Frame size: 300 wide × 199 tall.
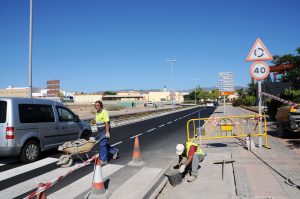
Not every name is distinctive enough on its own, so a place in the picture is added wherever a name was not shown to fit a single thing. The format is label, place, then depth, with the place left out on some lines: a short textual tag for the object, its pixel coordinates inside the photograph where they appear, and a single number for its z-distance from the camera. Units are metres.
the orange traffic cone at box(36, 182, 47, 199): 4.29
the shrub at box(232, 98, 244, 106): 74.06
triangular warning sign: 10.03
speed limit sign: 9.95
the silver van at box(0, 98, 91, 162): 8.89
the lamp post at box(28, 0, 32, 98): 17.91
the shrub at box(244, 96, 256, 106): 59.66
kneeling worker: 6.96
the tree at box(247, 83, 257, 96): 73.29
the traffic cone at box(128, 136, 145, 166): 8.85
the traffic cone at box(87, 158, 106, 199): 5.74
